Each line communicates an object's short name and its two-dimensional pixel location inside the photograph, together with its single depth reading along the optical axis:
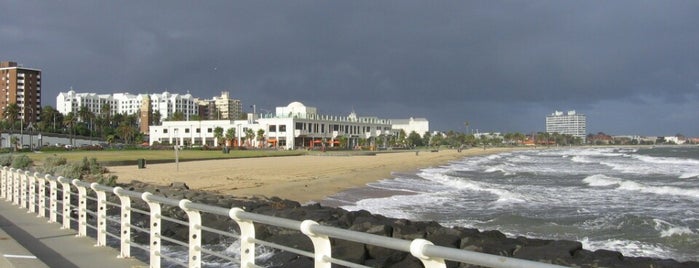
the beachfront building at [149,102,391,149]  131.12
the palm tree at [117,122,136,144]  140.31
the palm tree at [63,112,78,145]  137.77
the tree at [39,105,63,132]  141.62
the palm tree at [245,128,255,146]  129.82
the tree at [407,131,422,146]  185.25
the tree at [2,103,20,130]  131.62
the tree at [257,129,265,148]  128.62
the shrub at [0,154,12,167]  30.59
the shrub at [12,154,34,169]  27.58
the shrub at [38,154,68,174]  22.78
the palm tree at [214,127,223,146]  130.62
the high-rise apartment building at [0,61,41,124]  161.75
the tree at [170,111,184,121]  160.96
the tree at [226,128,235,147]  130.69
